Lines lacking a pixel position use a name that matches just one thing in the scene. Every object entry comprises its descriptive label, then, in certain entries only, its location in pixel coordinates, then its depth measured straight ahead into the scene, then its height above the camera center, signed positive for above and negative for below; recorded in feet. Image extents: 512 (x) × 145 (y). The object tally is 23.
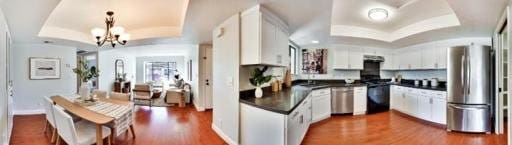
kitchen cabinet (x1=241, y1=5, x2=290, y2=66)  9.45 +1.43
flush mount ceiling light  13.89 +3.32
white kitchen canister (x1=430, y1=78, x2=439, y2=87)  17.04 -0.81
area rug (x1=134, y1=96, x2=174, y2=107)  23.81 -3.12
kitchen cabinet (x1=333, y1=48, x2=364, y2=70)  20.04 +1.05
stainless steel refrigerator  12.74 -0.86
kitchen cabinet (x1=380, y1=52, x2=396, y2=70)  22.21 +0.85
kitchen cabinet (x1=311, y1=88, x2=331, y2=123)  15.35 -2.12
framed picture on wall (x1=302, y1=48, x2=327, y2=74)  20.47 +0.90
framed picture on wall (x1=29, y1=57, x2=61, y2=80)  19.51 +0.36
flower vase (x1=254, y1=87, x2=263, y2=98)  10.69 -0.92
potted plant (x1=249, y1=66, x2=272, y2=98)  10.59 -0.35
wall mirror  31.48 +0.42
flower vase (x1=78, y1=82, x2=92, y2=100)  12.13 -0.95
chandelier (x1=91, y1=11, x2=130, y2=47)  11.34 +1.86
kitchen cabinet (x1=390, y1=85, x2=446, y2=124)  14.94 -2.14
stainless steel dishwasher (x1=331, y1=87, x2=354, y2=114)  17.56 -2.05
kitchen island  7.88 -1.66
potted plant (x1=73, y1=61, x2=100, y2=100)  12.14 -0.63
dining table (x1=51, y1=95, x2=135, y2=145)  8.53 -1.57
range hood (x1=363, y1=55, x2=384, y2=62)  21.09 +1.16
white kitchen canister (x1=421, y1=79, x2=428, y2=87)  18.09 -0.79
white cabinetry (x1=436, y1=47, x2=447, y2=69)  17.37 +1.01
